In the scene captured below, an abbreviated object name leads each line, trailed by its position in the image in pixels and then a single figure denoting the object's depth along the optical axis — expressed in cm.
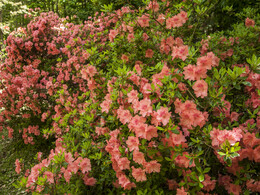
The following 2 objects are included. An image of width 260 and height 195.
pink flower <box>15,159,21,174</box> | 271
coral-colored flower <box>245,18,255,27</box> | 279
